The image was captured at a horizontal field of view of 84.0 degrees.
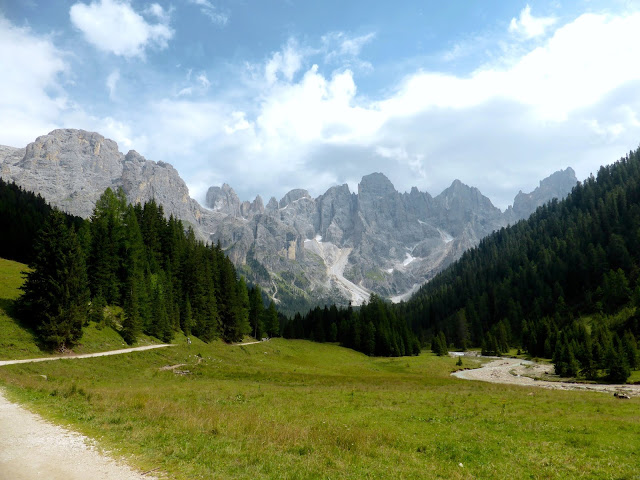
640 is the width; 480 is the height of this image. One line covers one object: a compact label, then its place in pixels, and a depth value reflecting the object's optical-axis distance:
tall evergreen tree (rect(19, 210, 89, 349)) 44.38
